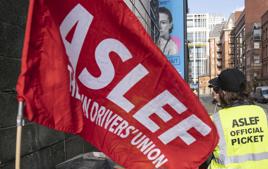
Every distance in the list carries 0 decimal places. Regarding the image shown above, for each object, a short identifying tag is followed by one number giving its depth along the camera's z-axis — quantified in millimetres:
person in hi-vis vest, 3242
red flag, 2982
